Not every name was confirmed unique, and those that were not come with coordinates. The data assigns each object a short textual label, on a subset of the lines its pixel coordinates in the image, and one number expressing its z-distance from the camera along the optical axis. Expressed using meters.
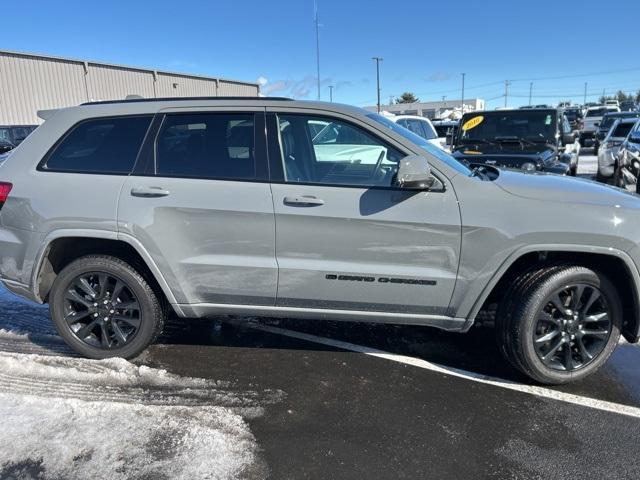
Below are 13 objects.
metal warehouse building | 31.58
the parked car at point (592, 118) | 23.54
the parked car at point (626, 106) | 50.47
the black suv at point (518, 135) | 8.44
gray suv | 3.16
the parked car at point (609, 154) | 9.64
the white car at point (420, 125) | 13.75
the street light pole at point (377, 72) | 56.99
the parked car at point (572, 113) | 32.42
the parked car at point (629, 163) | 7.86
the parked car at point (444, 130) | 16.01
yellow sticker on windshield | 9.23
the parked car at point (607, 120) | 20.01
